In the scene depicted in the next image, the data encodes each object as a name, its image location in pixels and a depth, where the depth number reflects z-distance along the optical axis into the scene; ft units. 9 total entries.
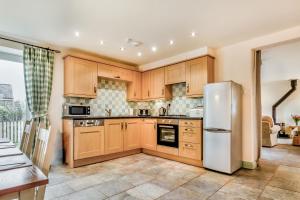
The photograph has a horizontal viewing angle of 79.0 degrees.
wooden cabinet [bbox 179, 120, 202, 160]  11.43
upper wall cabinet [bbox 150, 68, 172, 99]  15.19
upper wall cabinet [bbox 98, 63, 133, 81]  13.97
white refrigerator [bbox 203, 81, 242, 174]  10.08
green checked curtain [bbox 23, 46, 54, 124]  11.10
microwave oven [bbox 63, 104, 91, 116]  12.42
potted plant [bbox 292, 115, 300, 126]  24.96
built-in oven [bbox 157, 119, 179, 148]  12.75
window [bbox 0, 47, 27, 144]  11.12
